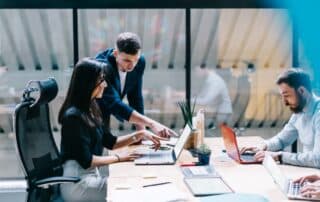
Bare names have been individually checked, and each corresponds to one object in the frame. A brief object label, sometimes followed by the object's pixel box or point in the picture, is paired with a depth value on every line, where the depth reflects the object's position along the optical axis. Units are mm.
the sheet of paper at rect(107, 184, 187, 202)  2203
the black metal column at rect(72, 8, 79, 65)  4540
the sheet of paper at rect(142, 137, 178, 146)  3368
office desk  2385
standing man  3410
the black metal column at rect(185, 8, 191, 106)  4607
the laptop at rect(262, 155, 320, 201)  2232
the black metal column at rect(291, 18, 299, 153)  4682
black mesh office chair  2803
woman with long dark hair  2789
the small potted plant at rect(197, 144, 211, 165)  2869
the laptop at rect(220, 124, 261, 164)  2909
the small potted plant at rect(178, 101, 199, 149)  3229
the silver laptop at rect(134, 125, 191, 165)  2918
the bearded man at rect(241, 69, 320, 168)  2950
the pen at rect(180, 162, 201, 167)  2879
